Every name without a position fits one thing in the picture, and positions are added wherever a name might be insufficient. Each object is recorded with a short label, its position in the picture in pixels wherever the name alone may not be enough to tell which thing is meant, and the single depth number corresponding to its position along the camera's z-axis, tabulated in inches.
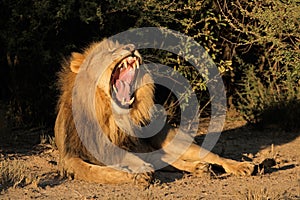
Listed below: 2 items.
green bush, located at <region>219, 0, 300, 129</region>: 612.7
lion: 474.9
